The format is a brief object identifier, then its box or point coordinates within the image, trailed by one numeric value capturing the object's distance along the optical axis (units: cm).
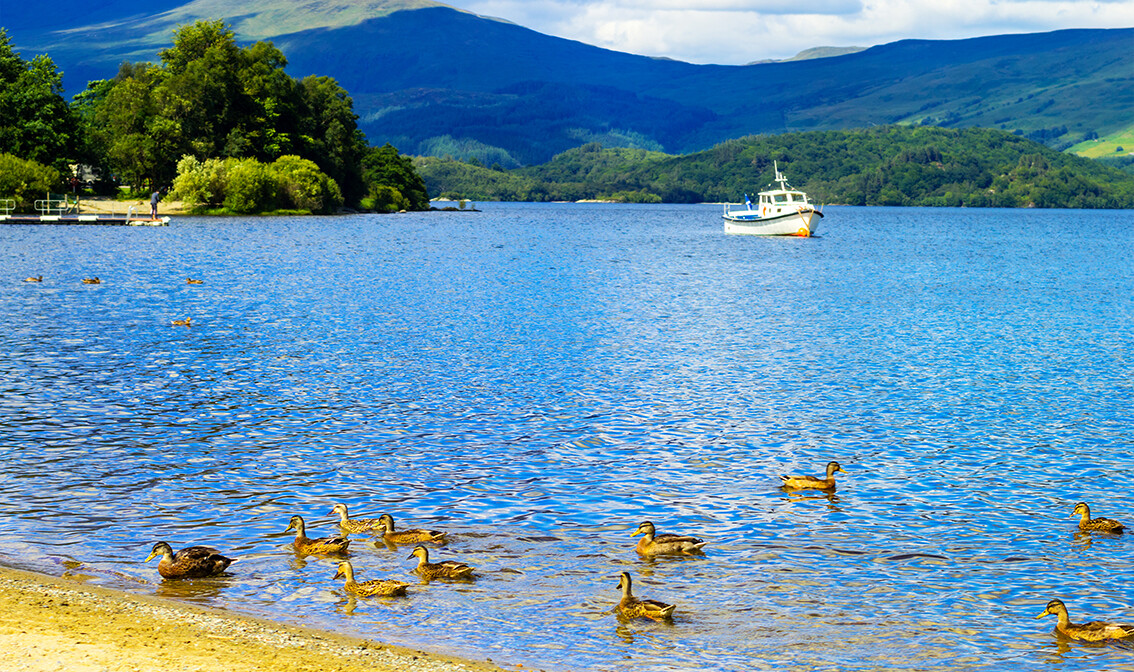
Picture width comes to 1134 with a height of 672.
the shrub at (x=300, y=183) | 18338
